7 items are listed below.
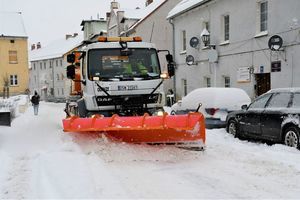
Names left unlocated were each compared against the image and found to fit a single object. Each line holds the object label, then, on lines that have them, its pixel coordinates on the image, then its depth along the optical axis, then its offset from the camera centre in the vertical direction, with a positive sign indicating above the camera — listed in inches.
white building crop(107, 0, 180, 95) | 1435.8 +210.2
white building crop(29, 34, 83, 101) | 2992.1 +108.8
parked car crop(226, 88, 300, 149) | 367.9 -39.5
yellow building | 2277.3 +126.1
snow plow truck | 327.0 -12.3
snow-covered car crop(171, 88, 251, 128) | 511.8 -30.4
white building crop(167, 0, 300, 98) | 649.0 +66.8
